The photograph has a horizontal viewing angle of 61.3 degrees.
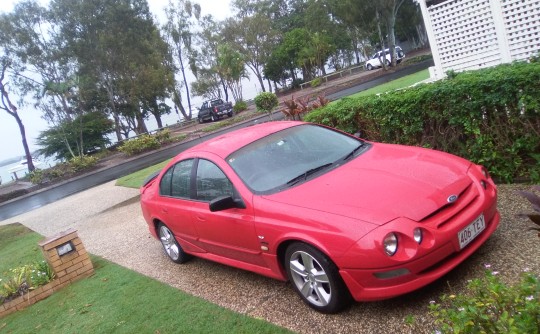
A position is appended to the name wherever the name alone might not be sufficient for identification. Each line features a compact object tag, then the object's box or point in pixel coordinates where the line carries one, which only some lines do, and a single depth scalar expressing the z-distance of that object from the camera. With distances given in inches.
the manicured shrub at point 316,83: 1619.1
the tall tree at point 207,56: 1704.0
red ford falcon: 122.4
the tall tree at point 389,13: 1299.2
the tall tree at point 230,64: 1600.6
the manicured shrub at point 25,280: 227.0
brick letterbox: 235.1
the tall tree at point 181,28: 1611.7
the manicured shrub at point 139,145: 1082.7
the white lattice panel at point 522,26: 354.0
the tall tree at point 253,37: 1736.0
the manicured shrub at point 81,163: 1035.9
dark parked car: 1425.9
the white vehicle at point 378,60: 1551.2
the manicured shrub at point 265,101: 829.2
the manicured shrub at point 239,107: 1515.7
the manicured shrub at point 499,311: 76.3
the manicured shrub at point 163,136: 1135.6
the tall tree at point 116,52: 1263.5
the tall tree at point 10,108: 1149.1
